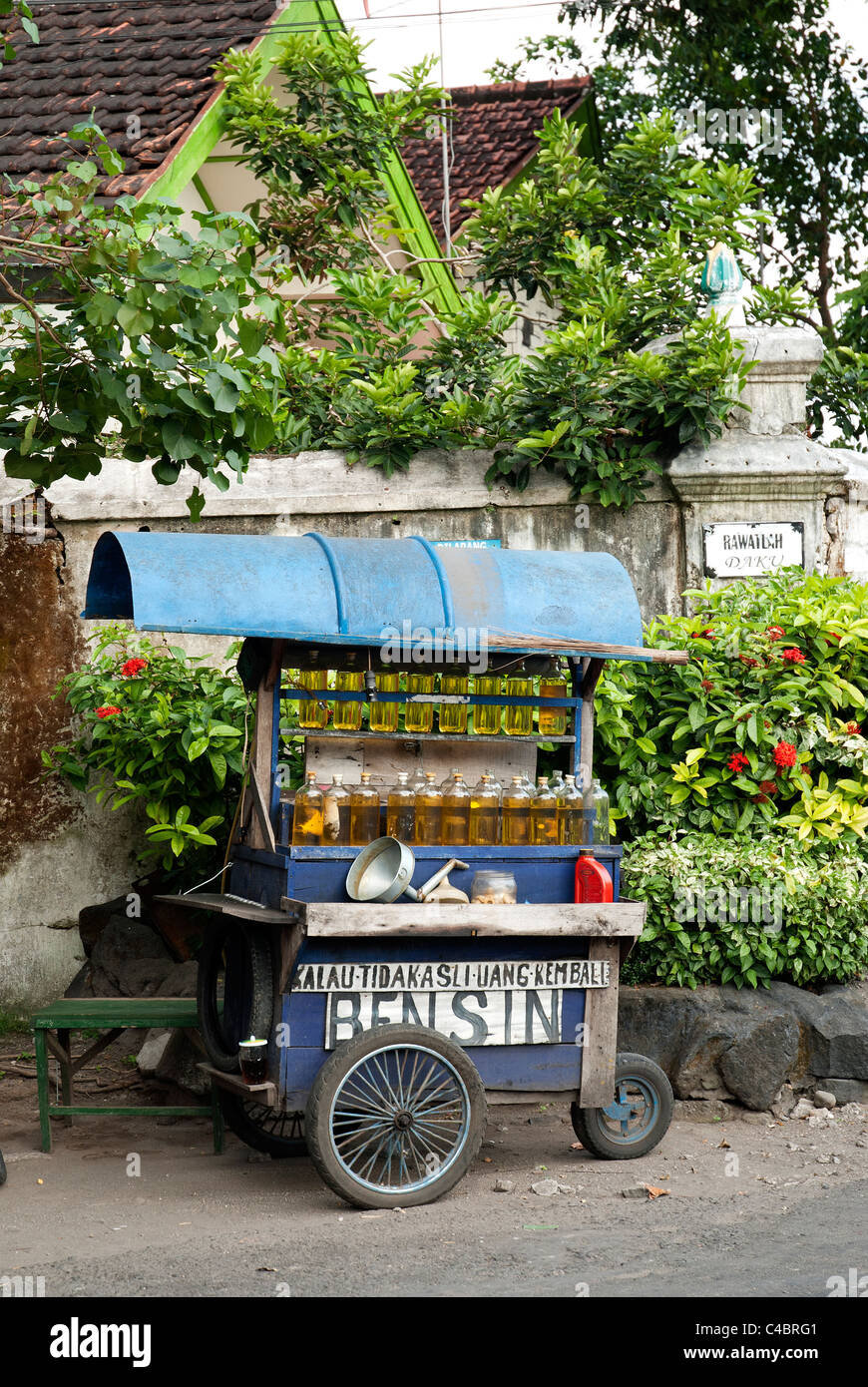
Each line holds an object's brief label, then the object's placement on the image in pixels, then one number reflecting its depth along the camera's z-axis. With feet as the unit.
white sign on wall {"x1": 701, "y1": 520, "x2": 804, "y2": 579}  25.23
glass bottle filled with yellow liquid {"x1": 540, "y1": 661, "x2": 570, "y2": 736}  19.44
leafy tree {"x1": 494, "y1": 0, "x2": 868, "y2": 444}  43.73
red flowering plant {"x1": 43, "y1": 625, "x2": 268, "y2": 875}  22.17
